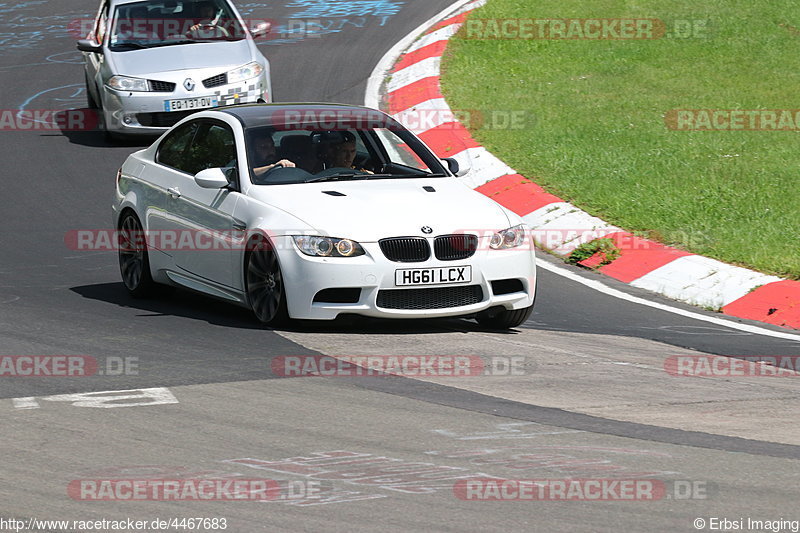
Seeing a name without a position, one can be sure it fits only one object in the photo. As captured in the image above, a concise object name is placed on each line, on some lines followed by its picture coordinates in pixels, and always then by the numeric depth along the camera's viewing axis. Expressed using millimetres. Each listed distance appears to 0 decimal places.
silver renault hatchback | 32531
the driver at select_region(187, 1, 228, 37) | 34719
